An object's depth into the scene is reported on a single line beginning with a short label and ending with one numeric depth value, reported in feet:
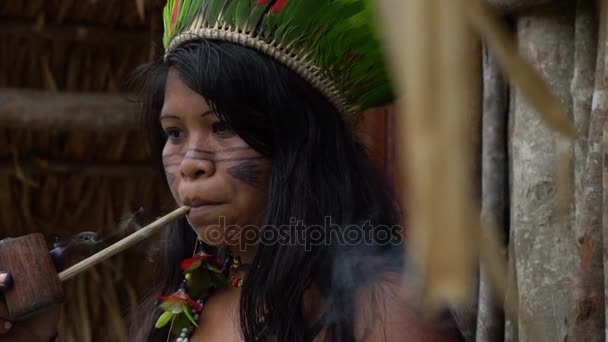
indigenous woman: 10.70
